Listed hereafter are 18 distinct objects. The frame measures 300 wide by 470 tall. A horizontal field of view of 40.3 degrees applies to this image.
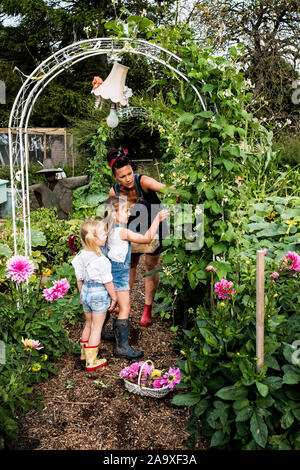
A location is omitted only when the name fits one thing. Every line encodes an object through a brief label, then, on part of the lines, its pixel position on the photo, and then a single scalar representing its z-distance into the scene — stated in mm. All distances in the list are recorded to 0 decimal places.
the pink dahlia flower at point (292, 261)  2197
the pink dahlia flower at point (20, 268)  2477
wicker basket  2230
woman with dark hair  3096
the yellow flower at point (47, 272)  3803
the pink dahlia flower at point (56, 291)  2413
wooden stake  1644
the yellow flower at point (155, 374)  2318
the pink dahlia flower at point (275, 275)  2023
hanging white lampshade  3115
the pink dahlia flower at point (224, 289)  1998
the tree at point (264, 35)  8547
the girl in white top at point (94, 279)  2541
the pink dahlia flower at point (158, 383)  2252
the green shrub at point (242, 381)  1619
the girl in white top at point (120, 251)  2752
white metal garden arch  2541
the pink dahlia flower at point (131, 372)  2344
